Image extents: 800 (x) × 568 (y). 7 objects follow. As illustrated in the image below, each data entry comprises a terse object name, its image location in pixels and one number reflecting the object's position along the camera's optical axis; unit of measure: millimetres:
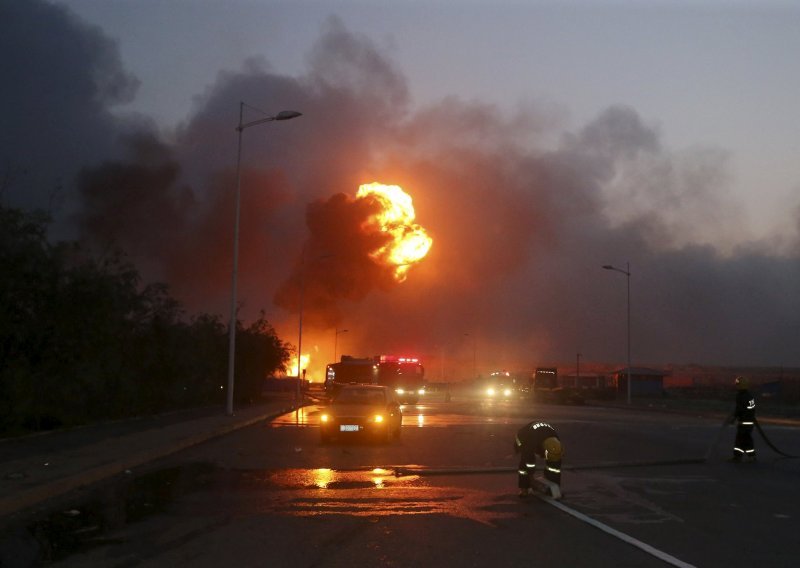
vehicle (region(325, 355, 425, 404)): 53844
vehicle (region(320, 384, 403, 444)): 22234
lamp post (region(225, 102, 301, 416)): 32950
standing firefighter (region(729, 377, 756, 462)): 18016
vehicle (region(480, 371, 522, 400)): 77062
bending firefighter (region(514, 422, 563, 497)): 12484
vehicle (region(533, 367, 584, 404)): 63125
